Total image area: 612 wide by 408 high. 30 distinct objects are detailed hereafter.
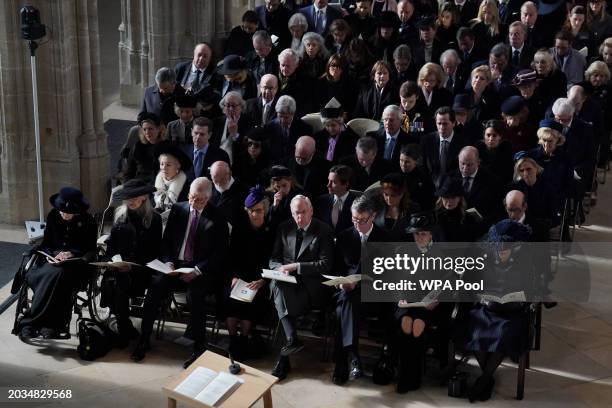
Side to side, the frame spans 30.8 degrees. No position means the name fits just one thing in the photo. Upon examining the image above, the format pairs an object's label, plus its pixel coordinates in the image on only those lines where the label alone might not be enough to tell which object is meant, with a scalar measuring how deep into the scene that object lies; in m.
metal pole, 10.48
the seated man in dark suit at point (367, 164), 9.99
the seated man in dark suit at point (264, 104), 11.44
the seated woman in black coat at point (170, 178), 9.80
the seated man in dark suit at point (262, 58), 12.72
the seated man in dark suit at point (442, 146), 10.41
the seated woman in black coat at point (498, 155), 10.27
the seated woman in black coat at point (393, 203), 9.13
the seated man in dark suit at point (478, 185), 9.73
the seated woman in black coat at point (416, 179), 9.79
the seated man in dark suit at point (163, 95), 11.49
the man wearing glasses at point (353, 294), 8.64
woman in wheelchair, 9.01
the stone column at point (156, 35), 14.96
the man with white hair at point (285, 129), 10.85
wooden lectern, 7.50
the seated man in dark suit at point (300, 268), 8.77
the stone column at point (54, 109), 11.04
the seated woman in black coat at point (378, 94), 11.59
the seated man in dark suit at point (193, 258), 8.95
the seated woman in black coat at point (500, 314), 8.32
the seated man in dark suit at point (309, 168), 10.06
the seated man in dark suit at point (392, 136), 10.47
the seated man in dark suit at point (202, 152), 10.38
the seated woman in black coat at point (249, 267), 8.97
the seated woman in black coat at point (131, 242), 9.08
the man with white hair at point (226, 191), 9.62
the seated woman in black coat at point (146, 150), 10.56
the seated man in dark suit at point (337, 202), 9.39
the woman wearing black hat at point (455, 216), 9.12
